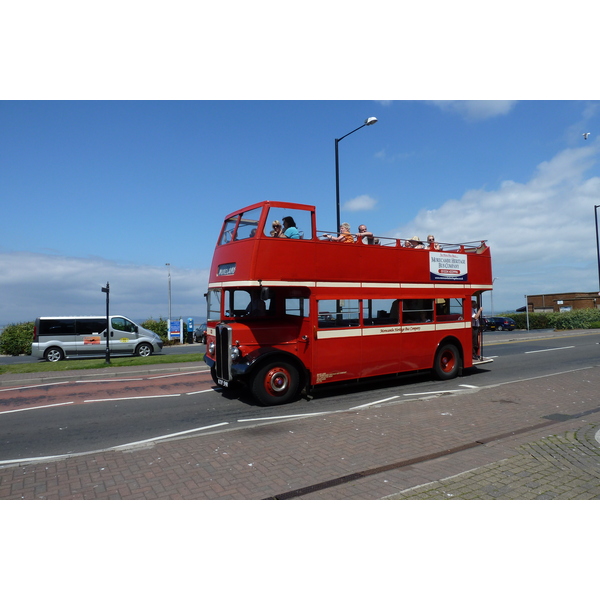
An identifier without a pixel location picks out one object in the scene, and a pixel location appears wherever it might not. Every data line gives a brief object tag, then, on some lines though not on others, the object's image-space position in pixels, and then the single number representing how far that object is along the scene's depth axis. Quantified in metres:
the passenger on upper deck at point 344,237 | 10.38
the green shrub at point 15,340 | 28.03
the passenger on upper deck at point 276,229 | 9.52
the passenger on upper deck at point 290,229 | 9.77
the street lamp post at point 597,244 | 37.59
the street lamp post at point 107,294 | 17.58
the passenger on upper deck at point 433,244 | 12.28
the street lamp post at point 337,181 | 17.80
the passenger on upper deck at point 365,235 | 10.88
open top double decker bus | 9.55
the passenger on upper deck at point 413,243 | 11.88
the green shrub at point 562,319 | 46.69
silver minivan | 20.94
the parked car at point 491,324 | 47.46
